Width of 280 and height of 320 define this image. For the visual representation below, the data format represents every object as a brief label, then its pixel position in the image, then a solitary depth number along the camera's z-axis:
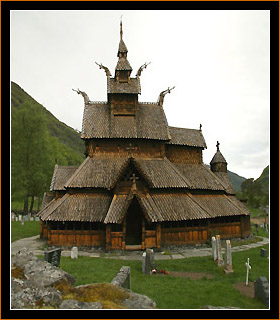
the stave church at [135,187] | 19.66
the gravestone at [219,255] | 14.63
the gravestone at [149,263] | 12.99
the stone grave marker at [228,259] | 13.28
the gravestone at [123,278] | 8.59
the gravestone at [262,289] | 8.19
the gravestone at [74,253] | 16.38
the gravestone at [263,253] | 16.82
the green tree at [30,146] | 22.97
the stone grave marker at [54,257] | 11.70
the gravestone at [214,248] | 15.59
